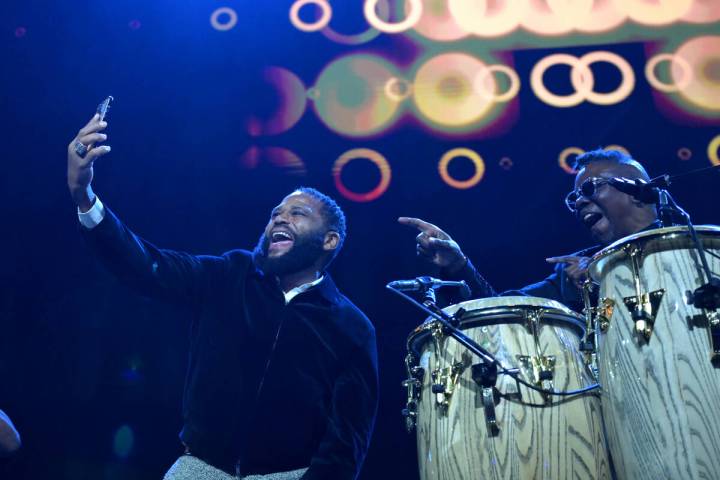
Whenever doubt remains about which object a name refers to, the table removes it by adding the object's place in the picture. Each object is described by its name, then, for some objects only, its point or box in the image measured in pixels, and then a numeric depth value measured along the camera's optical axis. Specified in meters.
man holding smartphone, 3.16
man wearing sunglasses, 3.35
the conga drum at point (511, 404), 2.40
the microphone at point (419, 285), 2.74
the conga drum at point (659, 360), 2.00
